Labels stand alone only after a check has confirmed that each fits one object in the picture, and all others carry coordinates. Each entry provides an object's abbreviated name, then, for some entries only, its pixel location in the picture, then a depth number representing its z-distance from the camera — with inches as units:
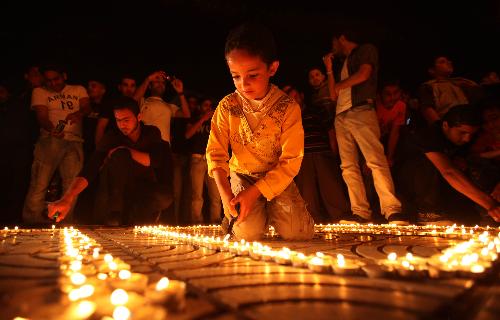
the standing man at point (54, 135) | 156.0
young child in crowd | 78.2
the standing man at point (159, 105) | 171.6
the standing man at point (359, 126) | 133.3
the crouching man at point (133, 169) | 134.3
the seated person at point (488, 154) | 127.2
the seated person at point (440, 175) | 113.8
